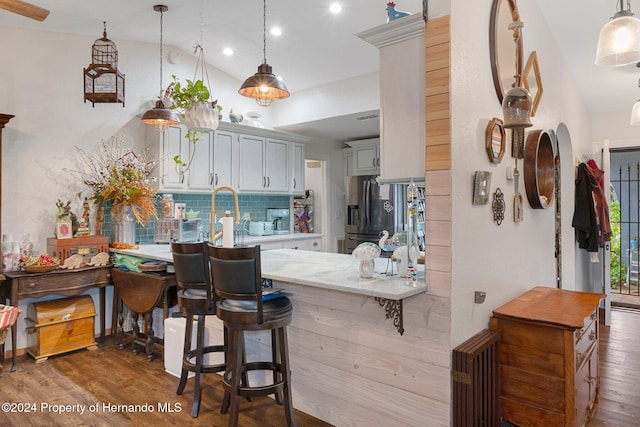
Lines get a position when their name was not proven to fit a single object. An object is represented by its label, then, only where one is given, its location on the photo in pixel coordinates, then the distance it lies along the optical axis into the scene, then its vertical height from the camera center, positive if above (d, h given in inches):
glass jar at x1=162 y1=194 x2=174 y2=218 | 173.3 +3.7
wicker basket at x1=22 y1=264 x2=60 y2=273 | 134.4 -16.8
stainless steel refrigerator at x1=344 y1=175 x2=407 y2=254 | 230.8 +2.2
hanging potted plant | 106.3 +27.3
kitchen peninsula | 80.0 -28.6
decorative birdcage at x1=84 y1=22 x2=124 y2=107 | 139.9 +46.8
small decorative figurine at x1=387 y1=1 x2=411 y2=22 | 91.4 +43.8
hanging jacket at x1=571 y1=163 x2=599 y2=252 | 167.6 +0.1
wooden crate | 144.5 -10.9
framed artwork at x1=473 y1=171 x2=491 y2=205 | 87.4 +5.3
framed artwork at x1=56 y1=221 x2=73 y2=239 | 146.2 -5.0
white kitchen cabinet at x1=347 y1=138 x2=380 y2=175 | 248.8 +34.6
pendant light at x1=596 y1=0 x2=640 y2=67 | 85.2 +35.3
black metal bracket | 82.5 -19.4
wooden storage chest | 138.6 -37.7
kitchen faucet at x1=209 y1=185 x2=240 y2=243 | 120.6 -5.2
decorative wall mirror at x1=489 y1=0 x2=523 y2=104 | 97.5 +40.9
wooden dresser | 82.7 -31.4
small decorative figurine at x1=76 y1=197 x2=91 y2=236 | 152.3 -3.1
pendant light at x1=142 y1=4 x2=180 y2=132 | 136.9 +32.7
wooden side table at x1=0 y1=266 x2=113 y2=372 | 130.9 -22.2
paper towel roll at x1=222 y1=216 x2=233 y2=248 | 110.8 -4.4
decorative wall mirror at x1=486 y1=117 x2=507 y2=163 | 94.0 +16.6
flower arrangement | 153.2 +13.9
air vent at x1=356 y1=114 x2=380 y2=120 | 196.7 +46.2
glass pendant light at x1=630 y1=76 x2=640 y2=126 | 143.7 +33.0
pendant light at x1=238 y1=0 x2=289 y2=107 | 103.1 +31.7
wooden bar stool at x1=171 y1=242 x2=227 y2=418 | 97.3 -19.6
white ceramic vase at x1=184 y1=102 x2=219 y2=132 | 106.2 +25.1
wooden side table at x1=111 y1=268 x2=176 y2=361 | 130.4 -27.0
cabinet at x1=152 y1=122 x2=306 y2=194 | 177.0 +26.5
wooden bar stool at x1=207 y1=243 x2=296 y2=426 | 81.2 -19.7
